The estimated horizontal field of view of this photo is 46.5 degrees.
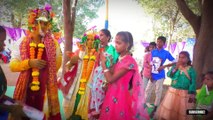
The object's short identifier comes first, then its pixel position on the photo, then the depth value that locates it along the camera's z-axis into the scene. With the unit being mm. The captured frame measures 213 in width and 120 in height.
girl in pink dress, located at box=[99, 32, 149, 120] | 3086
